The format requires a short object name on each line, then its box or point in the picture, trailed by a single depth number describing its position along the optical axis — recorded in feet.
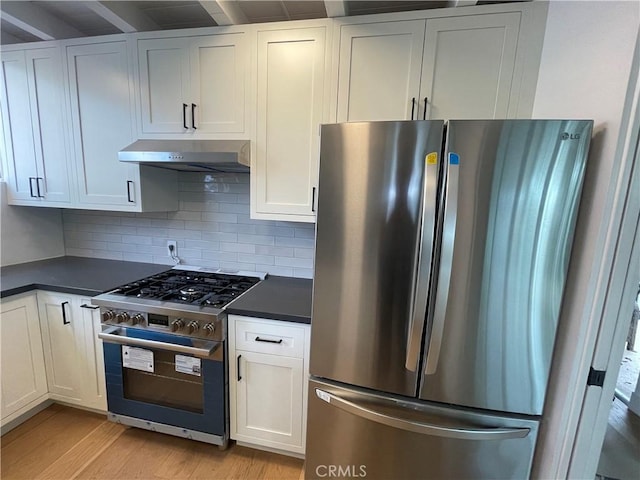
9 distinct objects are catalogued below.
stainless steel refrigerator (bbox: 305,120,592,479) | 3.28
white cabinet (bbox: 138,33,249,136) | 5.51
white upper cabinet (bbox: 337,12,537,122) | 4.53
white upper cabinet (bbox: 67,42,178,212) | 6.00
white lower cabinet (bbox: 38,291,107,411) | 5.97
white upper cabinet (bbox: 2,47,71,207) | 6.33
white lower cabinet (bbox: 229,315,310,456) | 5.09
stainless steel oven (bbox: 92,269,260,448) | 5.16
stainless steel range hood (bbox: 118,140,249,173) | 5.24
